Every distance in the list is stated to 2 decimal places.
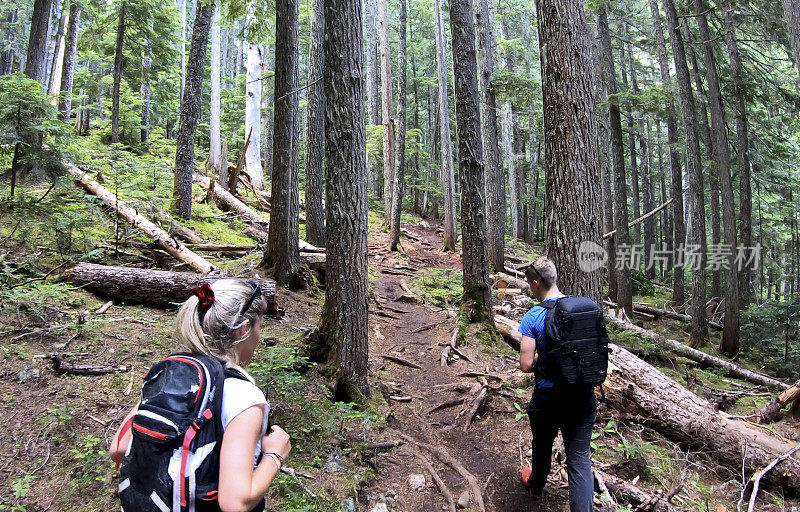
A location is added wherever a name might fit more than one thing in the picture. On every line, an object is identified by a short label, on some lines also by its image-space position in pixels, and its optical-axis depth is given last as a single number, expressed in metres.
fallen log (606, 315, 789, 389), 9.73
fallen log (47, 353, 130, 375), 4.36
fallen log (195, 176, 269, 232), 12.51
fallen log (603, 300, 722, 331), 15.22
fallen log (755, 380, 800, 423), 6.05
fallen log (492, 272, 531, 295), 11.59
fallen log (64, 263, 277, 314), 6.17
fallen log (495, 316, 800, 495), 4.78
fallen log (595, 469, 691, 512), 3.92
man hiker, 3.25
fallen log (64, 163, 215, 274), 7.65
